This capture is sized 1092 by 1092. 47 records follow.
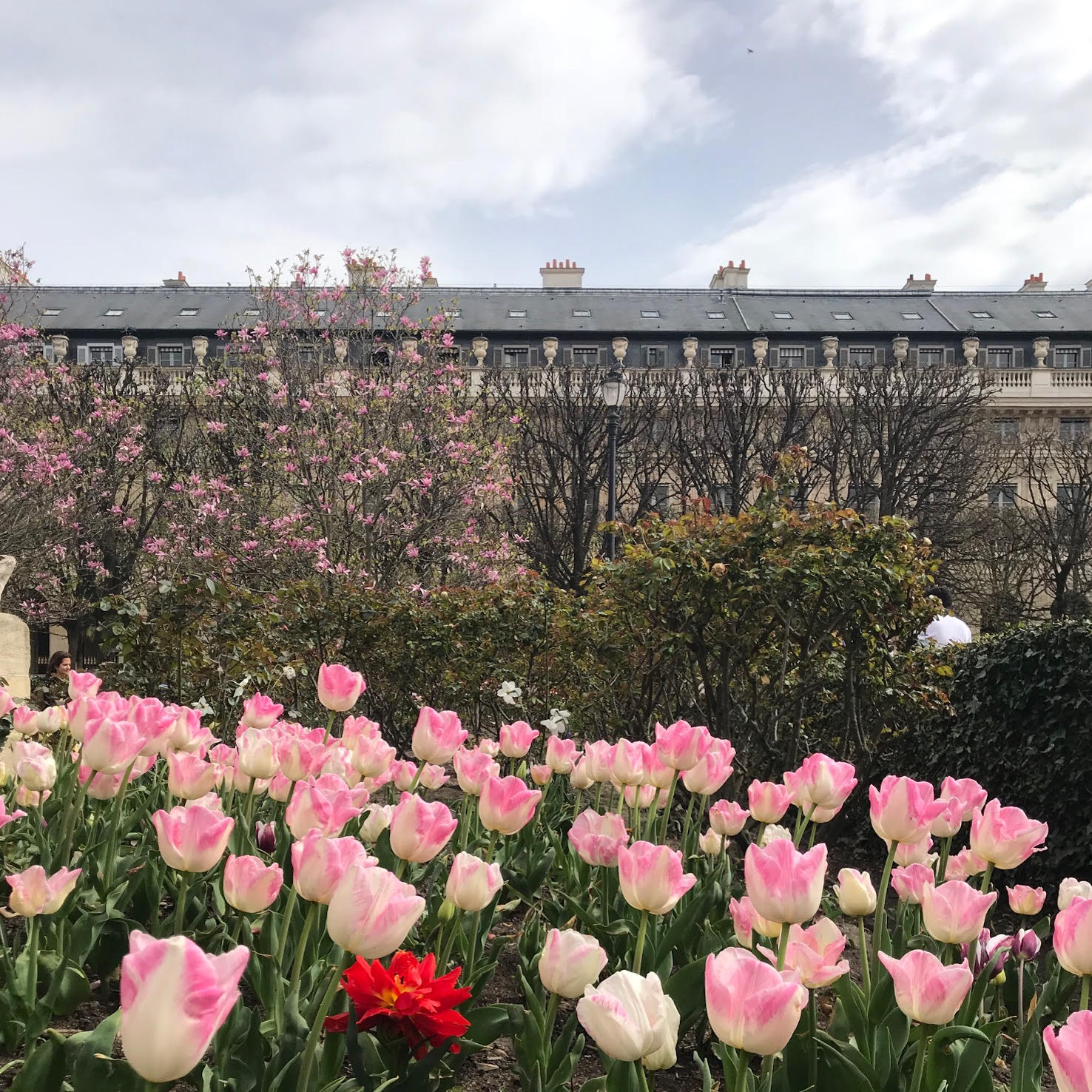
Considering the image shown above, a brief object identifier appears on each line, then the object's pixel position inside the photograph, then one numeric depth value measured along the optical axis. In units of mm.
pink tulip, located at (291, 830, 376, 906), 1559
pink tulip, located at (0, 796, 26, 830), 2016
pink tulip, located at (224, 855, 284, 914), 1700
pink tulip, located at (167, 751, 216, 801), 2234
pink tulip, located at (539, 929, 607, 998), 1576
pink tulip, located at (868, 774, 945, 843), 2102
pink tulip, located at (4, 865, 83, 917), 1810
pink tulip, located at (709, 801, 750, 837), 2611
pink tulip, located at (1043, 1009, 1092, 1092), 1067
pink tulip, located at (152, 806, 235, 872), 1723
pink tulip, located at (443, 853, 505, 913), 1814
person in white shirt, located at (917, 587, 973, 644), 7559
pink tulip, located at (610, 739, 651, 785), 2658
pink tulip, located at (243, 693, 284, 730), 2949
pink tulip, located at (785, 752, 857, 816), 2264
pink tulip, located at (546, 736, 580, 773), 3098
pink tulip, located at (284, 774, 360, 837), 1878
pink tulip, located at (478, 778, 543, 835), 2191
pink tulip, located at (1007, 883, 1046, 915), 2348
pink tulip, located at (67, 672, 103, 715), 2807
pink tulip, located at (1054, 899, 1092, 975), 1577
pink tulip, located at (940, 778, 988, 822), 2408
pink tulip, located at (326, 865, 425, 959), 1396
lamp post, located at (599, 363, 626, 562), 14148
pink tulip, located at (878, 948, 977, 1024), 1447
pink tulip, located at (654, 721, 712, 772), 2576
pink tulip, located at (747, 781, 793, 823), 2471
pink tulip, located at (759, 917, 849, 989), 1594
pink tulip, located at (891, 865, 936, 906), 2008
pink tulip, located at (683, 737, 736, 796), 2631
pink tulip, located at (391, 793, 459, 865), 1926
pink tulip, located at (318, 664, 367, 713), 2998
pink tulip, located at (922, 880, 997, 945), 1685
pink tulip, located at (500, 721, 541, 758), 2973
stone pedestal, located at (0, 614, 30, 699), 6637
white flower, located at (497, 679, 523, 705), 5465
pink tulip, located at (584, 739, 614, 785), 2734
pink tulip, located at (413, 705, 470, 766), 2713
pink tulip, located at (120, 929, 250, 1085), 1010
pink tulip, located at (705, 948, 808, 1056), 1185
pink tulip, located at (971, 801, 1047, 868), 2068
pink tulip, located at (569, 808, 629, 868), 2342
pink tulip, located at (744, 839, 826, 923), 1567
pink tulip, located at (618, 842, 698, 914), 1795
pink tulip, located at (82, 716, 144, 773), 2225
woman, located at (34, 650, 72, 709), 7312
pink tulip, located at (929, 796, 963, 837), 2338
